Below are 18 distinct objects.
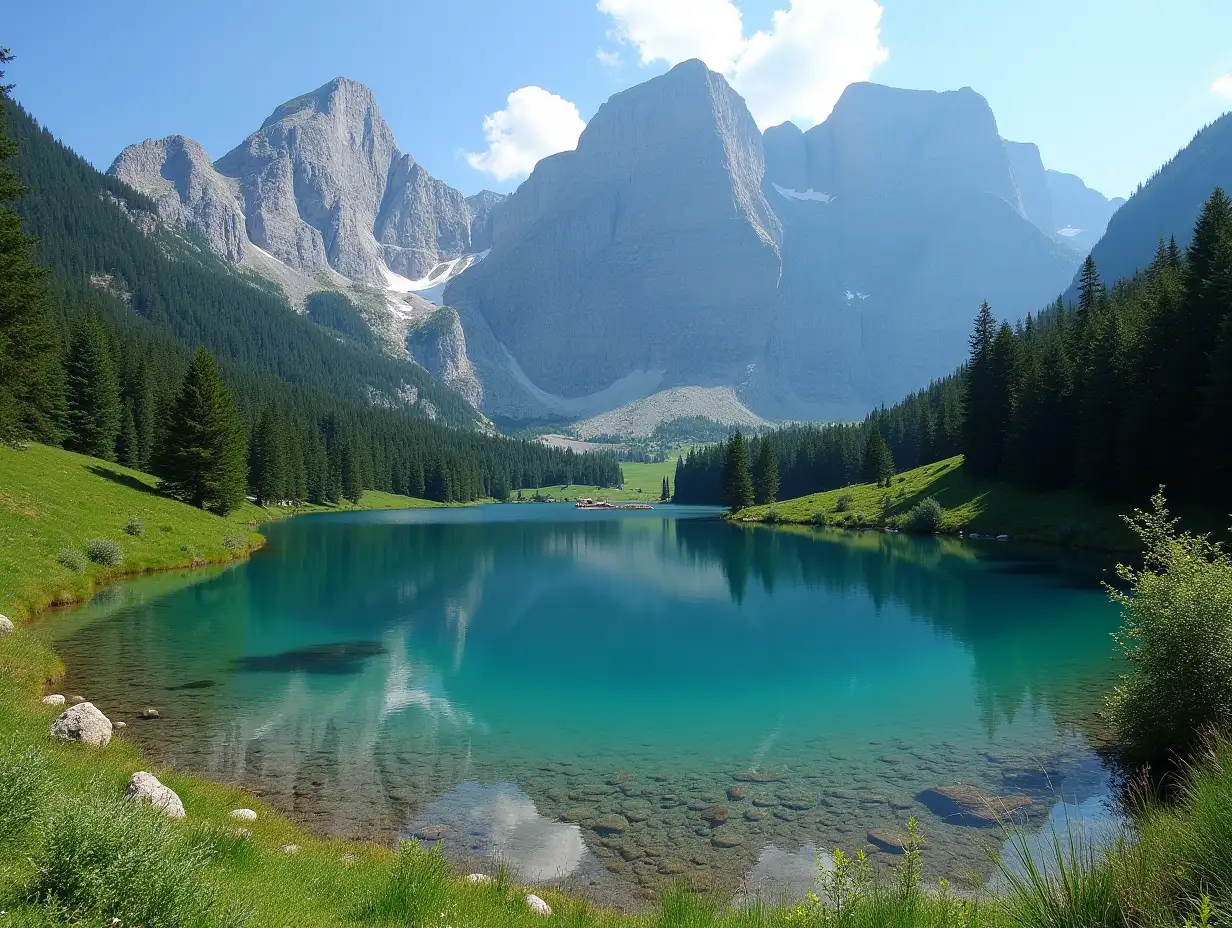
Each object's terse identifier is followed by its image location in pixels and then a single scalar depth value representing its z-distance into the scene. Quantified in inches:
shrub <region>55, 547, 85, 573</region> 1456.7
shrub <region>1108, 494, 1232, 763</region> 594.2
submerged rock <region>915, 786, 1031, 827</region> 585.3
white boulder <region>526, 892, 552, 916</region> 386.8
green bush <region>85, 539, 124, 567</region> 1605.6
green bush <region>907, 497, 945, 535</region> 3351.4
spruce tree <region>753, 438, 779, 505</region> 5452.8
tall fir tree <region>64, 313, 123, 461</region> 3011.8
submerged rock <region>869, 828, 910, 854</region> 538.6
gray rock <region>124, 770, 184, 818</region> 432.1
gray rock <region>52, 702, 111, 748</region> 592.1
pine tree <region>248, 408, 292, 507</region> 4591.5
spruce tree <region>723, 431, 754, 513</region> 5211.6
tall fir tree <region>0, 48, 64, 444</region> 1397.4
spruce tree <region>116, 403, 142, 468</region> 3540.8
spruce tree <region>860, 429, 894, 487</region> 4653.1
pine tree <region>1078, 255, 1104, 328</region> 3474.4
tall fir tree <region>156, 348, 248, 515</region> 2559.1
